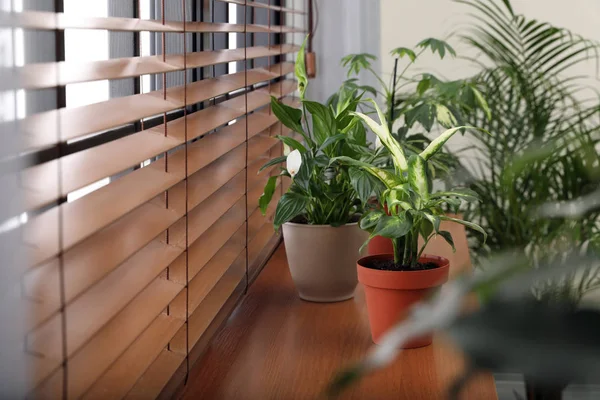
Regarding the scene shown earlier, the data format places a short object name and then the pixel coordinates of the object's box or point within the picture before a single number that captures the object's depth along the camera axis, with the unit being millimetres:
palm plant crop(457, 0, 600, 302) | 2637
